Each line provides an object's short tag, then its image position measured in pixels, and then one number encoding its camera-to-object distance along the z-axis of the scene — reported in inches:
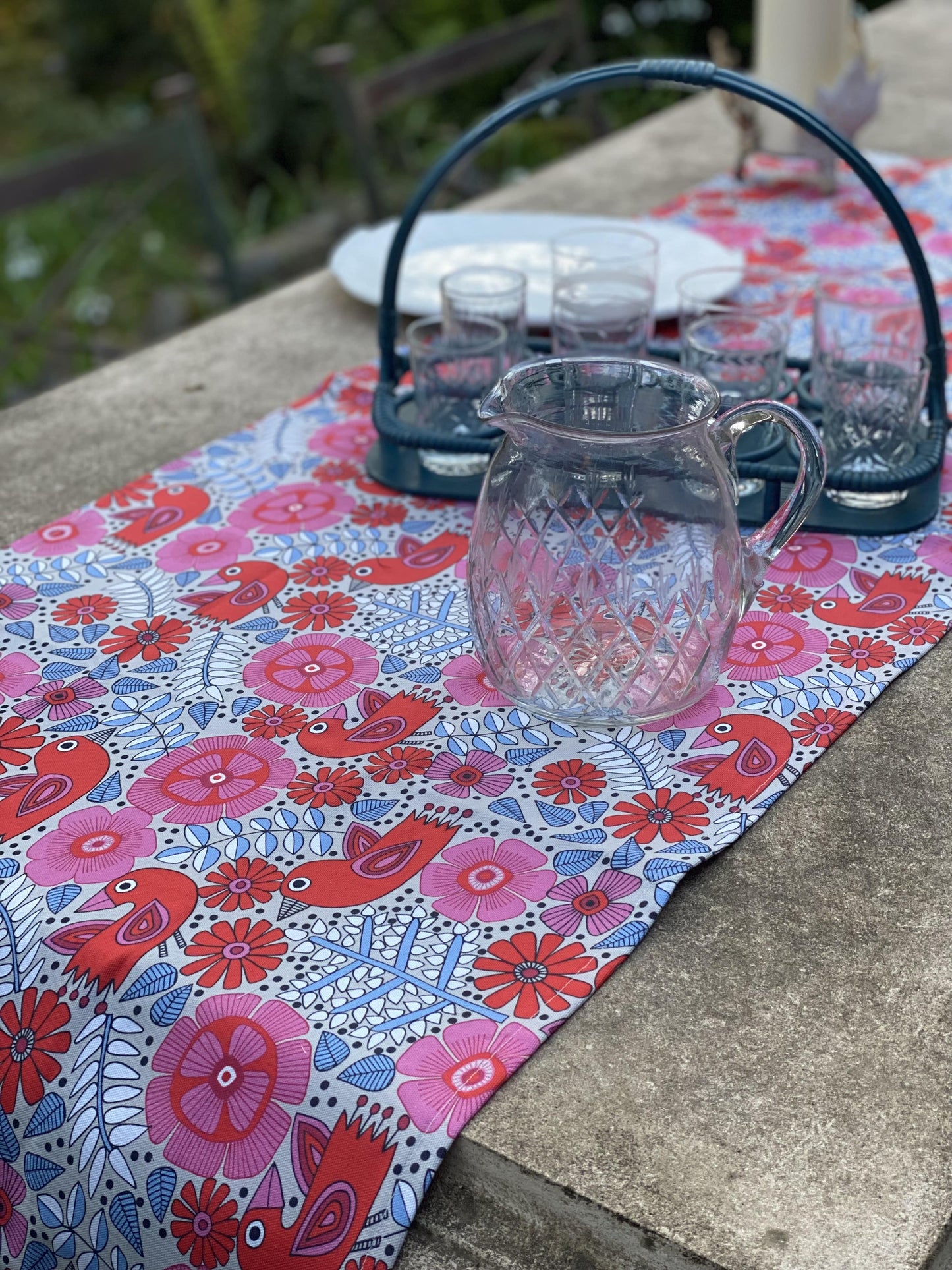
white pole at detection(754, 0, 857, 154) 70.1
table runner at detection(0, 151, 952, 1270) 23.2
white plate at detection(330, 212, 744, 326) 56.0
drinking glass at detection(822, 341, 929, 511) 40.1
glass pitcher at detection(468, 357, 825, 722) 29.1
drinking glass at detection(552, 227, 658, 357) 45.7
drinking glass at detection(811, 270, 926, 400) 42.6
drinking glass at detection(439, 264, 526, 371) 44.4
